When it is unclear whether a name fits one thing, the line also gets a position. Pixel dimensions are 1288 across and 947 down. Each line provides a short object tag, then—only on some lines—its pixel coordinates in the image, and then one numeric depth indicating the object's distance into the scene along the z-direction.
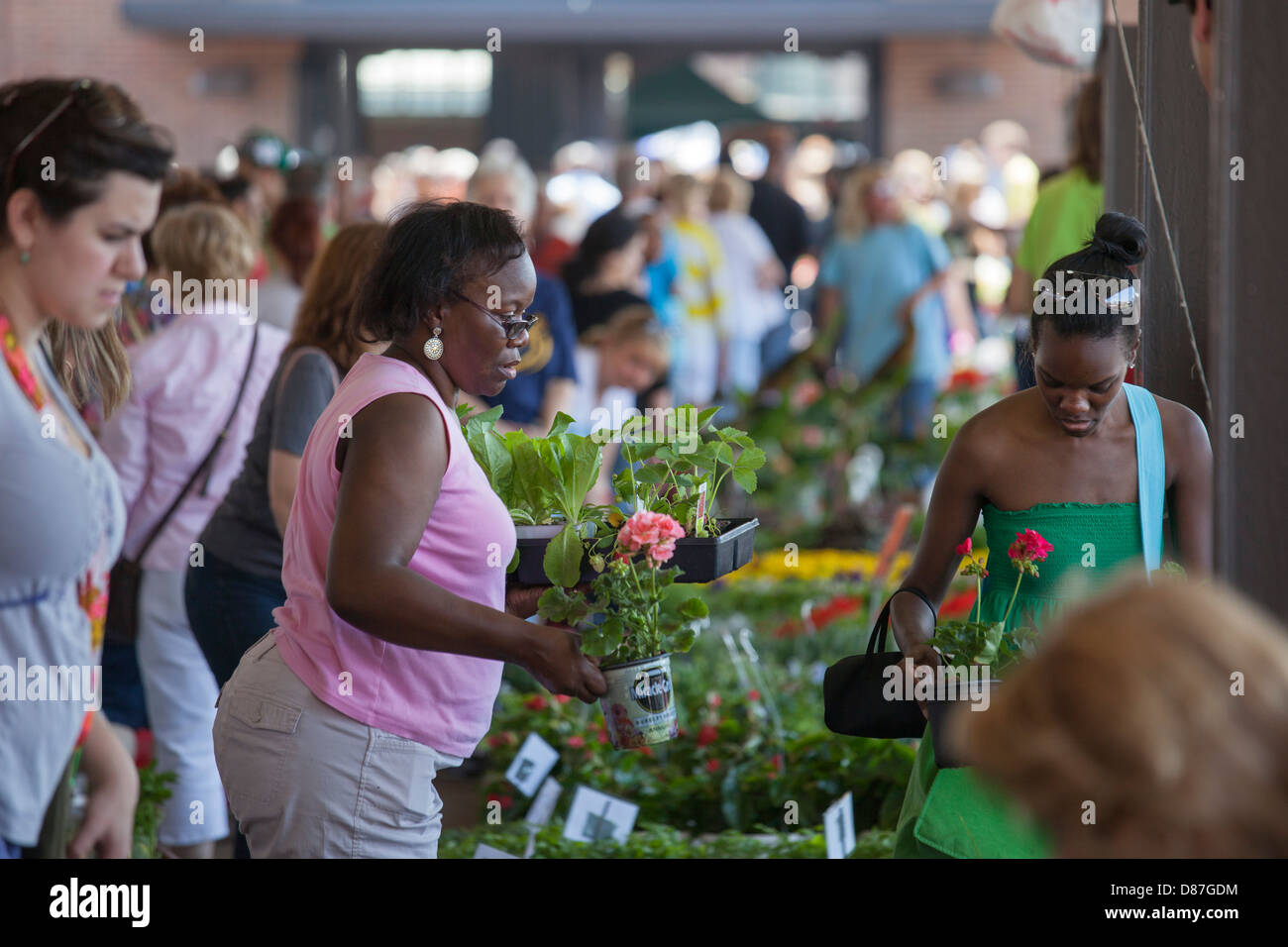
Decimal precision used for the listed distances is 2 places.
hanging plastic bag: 4.22
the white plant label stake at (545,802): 4.26
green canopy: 17.16
